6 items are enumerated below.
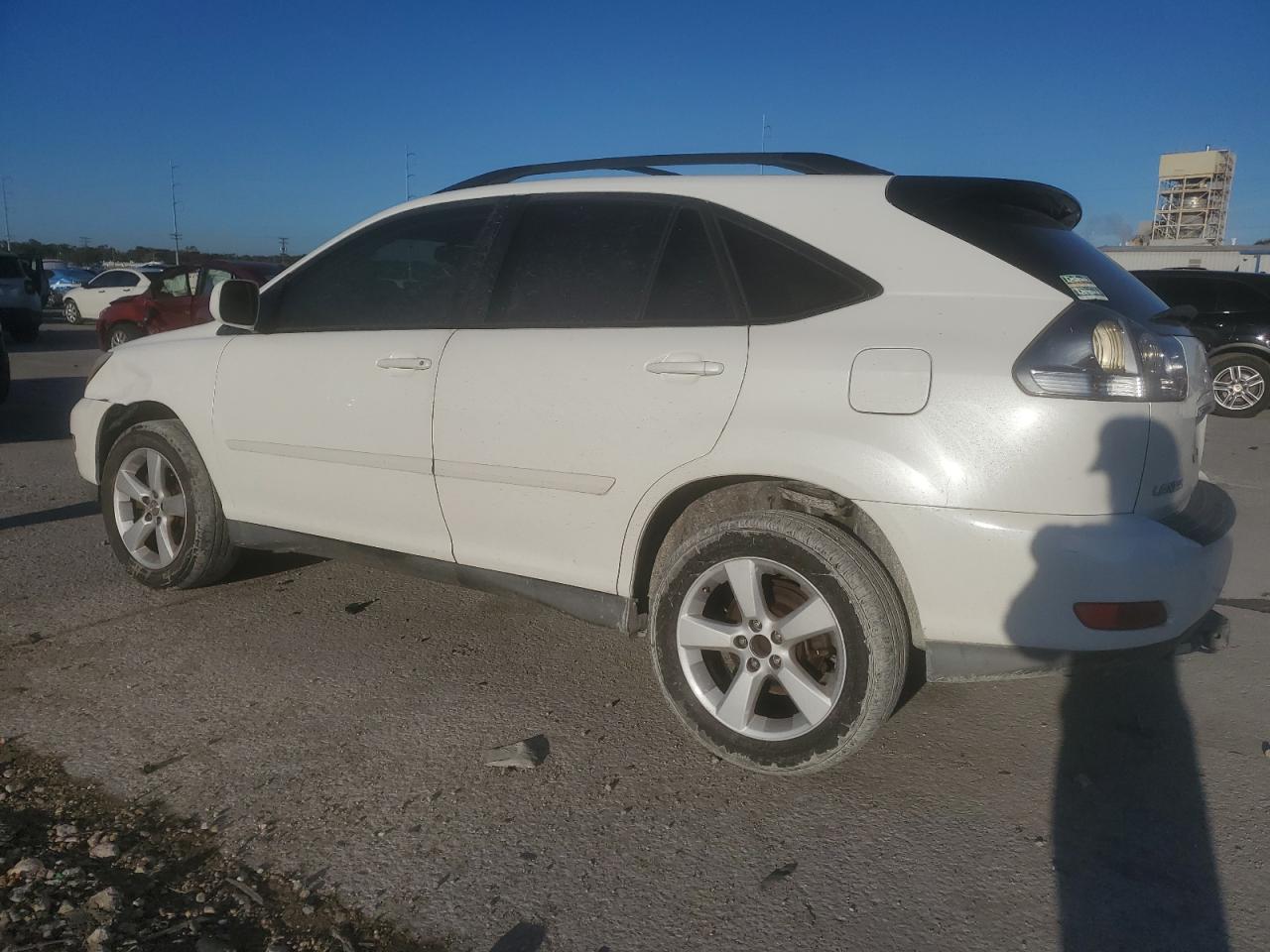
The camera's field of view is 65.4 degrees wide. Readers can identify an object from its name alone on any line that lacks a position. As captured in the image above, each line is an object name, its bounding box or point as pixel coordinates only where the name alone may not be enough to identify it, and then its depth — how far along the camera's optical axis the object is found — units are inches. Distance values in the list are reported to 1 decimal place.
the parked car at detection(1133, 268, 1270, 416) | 450.6
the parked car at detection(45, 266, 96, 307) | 1366.0
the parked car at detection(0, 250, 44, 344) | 750.5
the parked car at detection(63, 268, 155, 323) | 903.0
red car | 555.5
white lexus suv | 100.5
